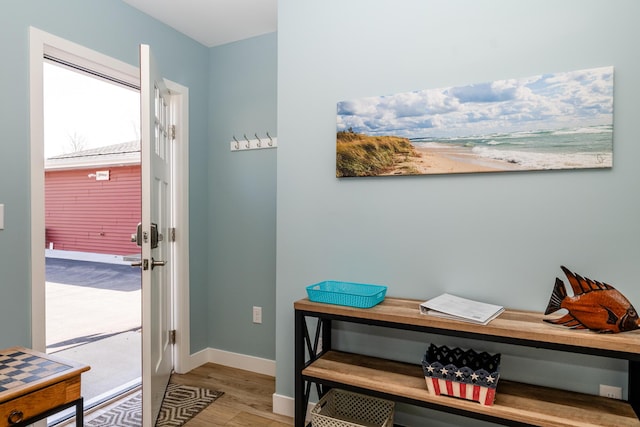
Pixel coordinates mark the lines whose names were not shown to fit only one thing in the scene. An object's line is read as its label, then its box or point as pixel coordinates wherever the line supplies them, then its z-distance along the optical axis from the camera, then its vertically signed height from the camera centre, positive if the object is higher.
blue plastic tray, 1.77 -0.42
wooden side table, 1.34 -0.65
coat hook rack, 2.86 +0.46
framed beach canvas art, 1.60 +0.35
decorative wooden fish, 1.40 -0.38
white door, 1.89 -0.16
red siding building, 8.56 +0.13
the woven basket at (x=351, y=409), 1.88 -1.04
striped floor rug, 2.20 -1.22
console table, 1.39 -0.76
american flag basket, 1.50 -0.68
